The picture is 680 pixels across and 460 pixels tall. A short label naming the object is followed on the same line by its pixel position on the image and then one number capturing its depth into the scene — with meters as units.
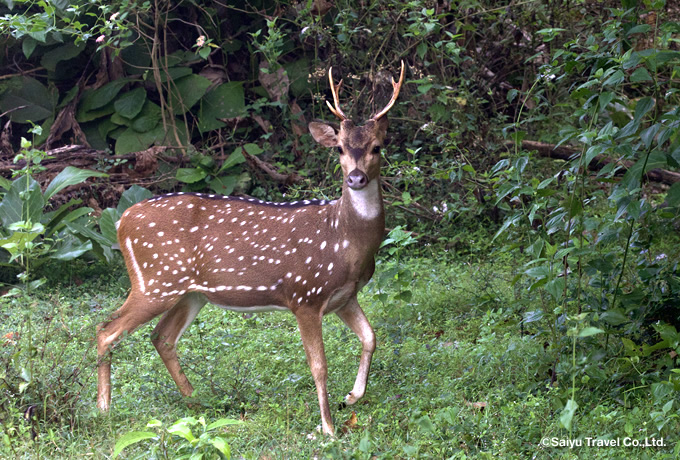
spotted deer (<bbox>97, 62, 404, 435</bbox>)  8.85
